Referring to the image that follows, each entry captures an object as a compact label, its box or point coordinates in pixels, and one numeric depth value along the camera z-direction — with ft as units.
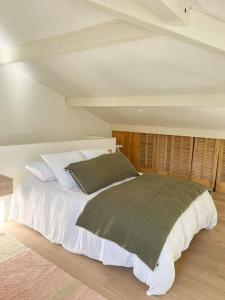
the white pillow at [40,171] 8.46
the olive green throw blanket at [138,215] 5.67
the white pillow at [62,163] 8.18
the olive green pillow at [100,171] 7.76
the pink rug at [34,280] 5.41
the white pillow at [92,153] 9.95
